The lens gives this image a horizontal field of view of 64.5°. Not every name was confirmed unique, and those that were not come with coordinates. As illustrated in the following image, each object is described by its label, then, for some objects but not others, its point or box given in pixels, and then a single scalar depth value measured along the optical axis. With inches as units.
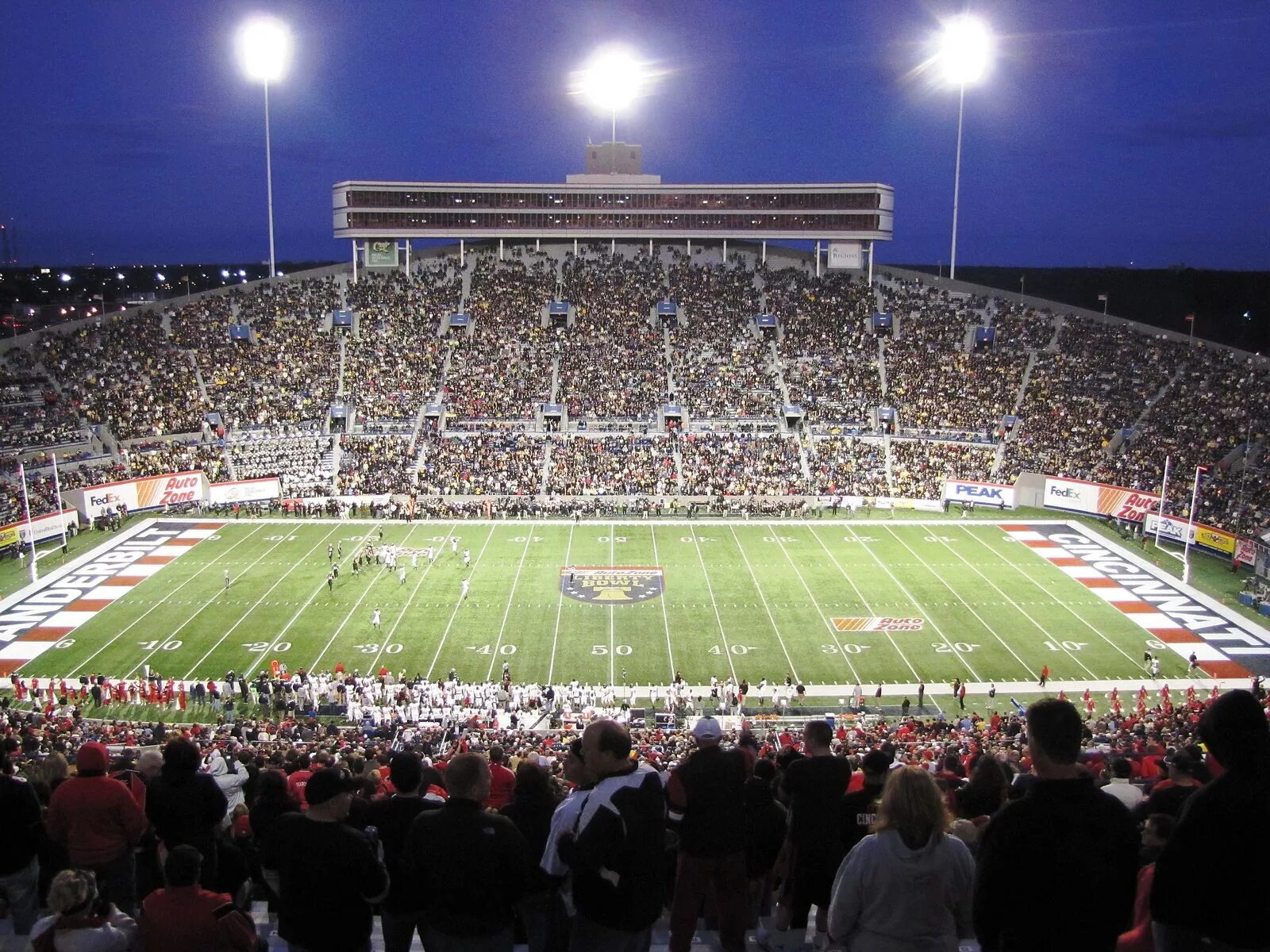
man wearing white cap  245.0
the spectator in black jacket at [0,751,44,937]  244.4
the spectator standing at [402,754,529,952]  198.4
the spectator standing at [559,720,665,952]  202.5
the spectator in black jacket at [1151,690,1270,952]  165.8
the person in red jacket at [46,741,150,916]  249.1
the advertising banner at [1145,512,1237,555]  1503.4
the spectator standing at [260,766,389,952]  203.3
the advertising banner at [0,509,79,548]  1521.0
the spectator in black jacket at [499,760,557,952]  257.9
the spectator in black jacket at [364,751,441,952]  234.7
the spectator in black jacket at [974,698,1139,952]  159.0
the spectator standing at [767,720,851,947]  258.4
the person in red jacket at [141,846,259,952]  188.7
